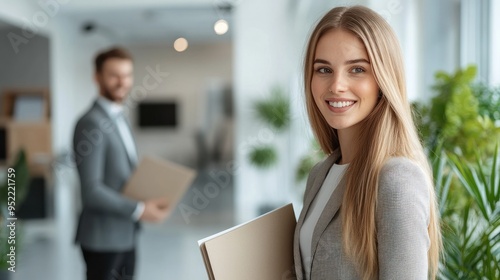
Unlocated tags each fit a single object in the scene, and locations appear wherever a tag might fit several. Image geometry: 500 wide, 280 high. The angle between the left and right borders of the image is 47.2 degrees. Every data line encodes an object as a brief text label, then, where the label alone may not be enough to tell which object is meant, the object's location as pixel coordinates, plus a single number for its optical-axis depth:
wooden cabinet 5.76
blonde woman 1.11
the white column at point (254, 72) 6.75
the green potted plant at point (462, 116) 2.65
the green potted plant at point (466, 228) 1.92
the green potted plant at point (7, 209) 3.88
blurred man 2.88
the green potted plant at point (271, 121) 6.60
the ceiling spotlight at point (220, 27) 6.58
